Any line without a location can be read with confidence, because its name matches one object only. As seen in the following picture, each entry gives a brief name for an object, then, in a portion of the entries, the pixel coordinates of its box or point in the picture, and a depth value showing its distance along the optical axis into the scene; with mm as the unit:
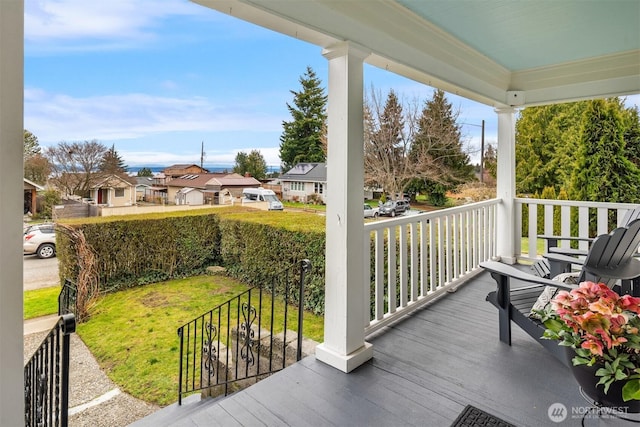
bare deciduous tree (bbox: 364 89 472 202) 4391
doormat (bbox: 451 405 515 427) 1771
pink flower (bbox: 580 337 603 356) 1276
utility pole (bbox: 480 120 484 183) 6152
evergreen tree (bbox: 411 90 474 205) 4996
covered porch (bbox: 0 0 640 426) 1160
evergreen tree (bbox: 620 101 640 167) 6426
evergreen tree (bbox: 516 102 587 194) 7613
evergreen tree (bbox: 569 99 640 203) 6453
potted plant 1269
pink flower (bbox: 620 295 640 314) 1357
